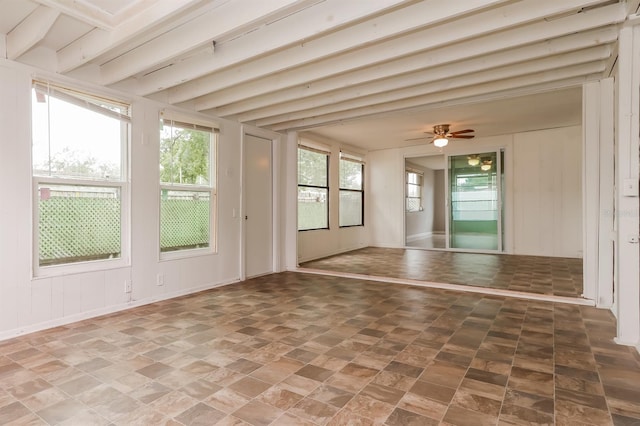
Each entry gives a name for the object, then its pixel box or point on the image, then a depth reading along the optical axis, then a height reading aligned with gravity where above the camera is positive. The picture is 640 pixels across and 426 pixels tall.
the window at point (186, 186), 4.28 +0.31
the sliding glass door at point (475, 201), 7.84 +0.20
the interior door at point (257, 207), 5.49 +0.05
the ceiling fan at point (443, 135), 6.56 +1.42
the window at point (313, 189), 7.07 +0.45
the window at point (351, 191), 8.47 +0.47
